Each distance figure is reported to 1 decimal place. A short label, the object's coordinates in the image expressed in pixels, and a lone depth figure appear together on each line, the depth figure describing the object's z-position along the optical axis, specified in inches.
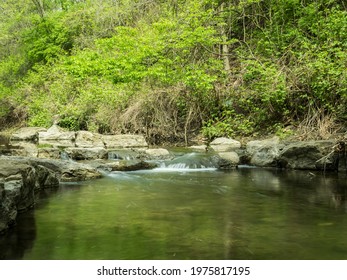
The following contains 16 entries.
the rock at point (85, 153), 495.8
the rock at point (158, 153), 505.8
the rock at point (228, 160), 463.5
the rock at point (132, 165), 433.7
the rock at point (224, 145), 545.0
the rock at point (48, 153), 468.8
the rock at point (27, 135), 739.4
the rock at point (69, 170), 366.0
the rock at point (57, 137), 629.2
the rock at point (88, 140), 606.9
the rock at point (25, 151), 464.1
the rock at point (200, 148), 550.4
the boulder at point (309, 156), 423.2
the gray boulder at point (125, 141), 604.4
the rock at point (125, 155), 502.3
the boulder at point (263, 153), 470.3
